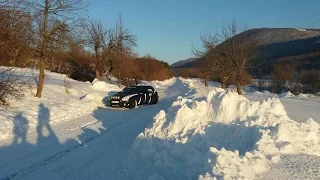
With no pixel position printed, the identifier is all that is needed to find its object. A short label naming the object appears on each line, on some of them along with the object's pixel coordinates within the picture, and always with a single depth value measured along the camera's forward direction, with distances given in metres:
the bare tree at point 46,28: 12.76
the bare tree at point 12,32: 8.27
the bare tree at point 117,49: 28.00
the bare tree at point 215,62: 22.10
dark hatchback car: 14.58
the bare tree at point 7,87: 10.57
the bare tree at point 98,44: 27.73
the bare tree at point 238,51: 20.35
